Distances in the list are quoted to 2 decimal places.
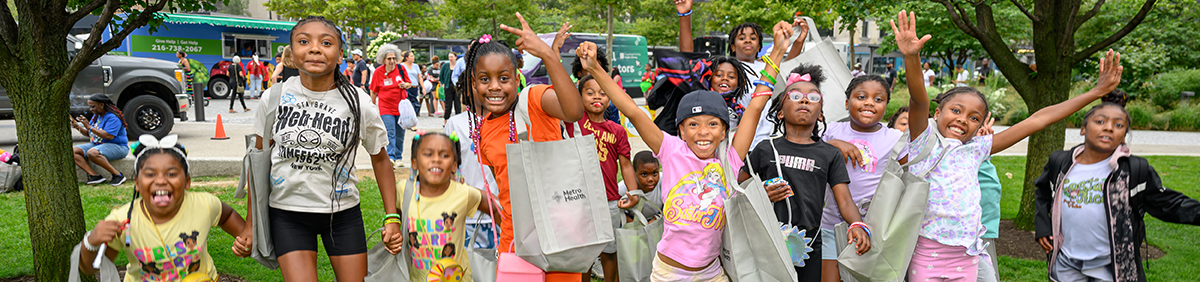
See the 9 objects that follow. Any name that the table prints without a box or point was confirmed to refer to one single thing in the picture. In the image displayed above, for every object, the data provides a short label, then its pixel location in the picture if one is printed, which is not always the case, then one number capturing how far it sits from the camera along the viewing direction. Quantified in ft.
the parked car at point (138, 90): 36.83
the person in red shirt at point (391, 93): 29.78
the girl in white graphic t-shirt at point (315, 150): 10.39
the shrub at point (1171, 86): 56.59
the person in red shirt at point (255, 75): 68.31
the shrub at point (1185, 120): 51.96
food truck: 70.79
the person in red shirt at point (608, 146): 13.64
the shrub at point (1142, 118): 52.42
